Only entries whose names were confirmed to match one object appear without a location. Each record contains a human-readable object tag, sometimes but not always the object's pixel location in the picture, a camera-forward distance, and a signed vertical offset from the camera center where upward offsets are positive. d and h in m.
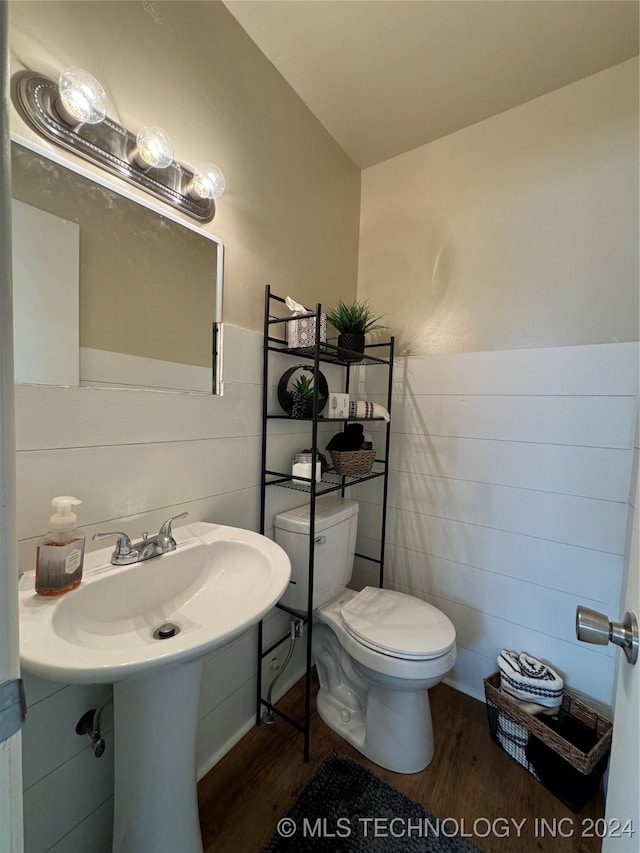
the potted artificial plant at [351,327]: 1.51 +0.36
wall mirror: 0.77 +0.31
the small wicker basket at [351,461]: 1.46 -0.23
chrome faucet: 0.84 -0.37
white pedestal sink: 0.60 -0.51
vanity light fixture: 0.76 +0.65
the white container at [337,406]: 1.41 +0.01
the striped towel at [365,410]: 1.51 -0.01
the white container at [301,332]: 1.28 +0.28
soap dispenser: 0.70 -0.32
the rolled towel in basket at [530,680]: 1.27 -1.00
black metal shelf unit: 1.23 -0.06
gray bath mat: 1.01 -1.28
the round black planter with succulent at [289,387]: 1.38 +0.08
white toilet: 1.17 -0.84
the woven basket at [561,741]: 1.09 -1.12
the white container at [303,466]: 1.33 -0.23
